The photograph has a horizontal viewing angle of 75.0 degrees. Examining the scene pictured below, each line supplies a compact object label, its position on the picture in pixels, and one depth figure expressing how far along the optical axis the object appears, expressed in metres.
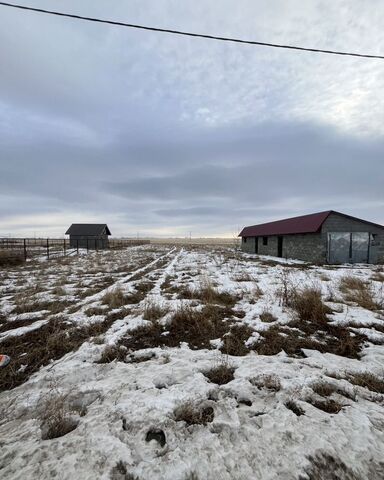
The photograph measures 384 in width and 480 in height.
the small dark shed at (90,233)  44.20
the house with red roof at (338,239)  20.77
